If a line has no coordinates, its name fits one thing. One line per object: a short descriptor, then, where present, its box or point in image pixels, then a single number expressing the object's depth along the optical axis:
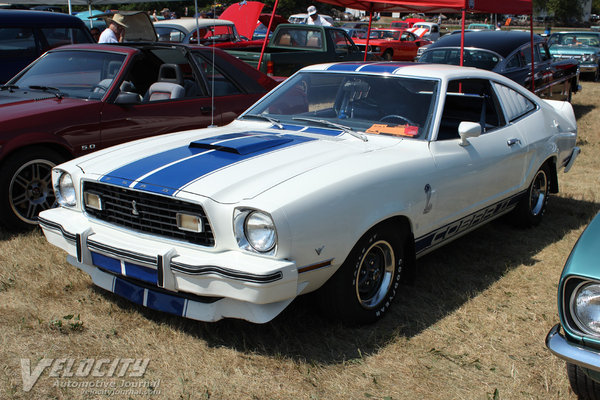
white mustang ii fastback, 2.93
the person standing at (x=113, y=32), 9.24
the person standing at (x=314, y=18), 15.59
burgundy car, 4.81
